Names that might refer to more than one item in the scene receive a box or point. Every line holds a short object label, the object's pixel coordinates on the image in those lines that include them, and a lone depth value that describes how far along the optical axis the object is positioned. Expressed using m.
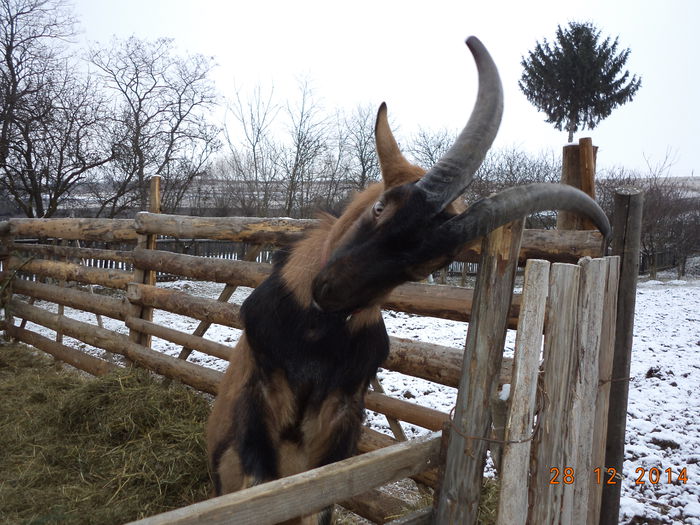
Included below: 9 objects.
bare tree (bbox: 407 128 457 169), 20.50
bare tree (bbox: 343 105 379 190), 16.59
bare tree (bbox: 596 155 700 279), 17.67
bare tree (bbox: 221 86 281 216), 15.24
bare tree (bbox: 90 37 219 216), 13.43
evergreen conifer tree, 27.20
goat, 1.74
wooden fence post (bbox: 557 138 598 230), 2.67
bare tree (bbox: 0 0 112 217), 11.09
